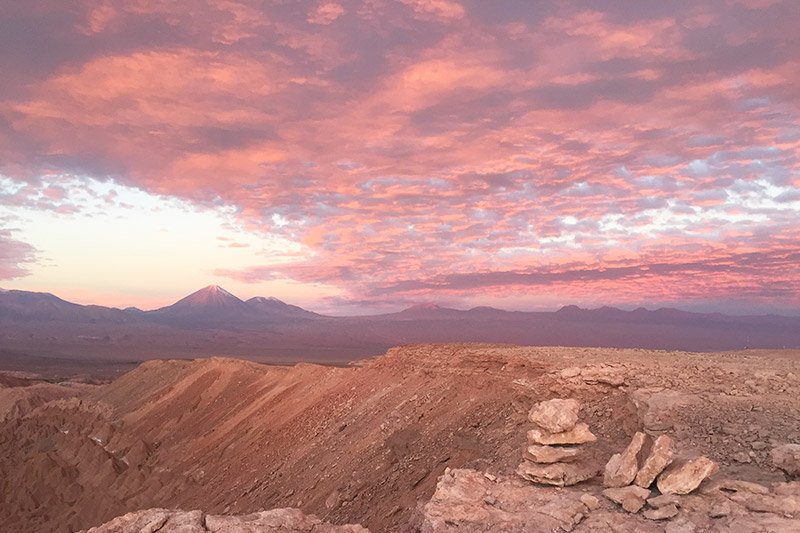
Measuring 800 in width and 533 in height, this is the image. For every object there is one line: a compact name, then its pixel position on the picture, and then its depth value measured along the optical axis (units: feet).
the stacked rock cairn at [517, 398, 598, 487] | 29.63
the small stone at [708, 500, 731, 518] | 23.69
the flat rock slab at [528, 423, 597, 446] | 31.04
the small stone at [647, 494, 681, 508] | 24.98
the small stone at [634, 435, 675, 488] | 26.32
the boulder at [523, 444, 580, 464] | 30.40
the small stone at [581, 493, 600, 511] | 26.32
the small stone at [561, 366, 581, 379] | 48.47
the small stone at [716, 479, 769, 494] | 25.07
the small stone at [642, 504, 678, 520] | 24.21
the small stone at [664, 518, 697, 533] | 23.08
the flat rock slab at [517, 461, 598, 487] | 29.37
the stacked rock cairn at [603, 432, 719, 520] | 25.25
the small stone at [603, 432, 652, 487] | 27.25
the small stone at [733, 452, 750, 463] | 31.27
